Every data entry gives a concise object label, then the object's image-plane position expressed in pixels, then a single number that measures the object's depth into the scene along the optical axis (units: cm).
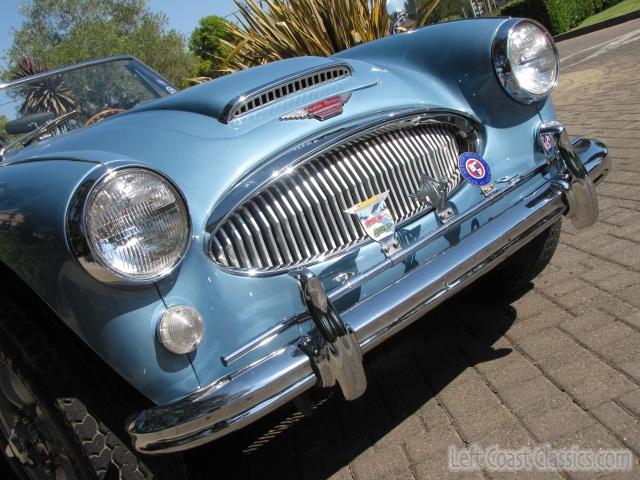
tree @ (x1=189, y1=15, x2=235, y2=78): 3961
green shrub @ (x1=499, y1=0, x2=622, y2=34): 1705
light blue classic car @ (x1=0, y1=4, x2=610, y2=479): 161
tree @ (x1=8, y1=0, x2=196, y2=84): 2459
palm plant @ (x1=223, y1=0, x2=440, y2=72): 657
